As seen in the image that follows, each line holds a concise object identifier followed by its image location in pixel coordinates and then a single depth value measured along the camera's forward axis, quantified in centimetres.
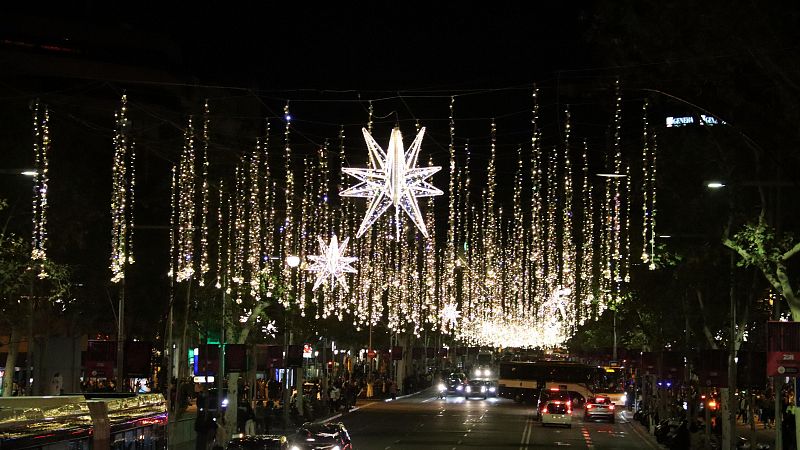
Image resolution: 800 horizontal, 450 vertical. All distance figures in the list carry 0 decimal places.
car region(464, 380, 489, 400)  9712
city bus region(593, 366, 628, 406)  8950
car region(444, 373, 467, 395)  10269
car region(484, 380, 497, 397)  9888
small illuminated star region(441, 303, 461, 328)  7794
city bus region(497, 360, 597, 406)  8975
